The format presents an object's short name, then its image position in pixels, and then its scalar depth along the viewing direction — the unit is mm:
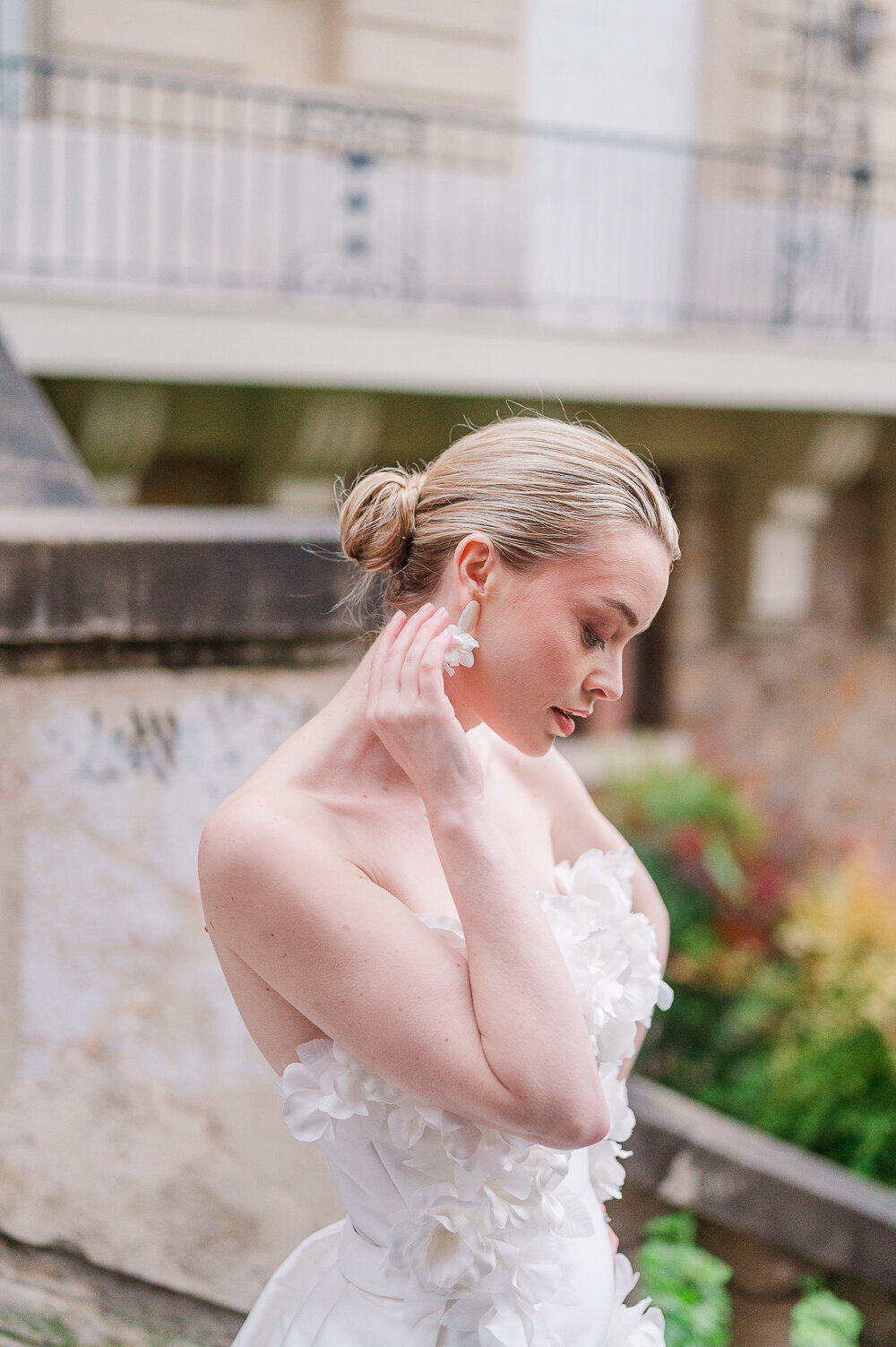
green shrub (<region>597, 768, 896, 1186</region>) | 4664
